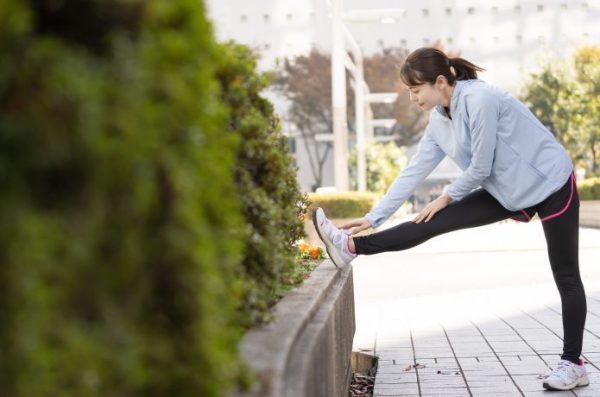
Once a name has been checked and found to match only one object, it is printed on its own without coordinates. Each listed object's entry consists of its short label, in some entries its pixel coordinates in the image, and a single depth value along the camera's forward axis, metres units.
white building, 86.62
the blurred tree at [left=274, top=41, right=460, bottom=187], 61.66
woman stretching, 5.48
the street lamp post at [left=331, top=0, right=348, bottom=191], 26.42
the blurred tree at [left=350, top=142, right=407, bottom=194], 47.12
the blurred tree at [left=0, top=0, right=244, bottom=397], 1.68
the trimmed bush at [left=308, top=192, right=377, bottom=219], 25.45
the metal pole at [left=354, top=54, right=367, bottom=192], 37.13
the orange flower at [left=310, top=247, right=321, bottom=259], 7.48
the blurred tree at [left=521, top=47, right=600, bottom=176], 46.84
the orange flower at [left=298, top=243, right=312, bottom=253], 7.46
